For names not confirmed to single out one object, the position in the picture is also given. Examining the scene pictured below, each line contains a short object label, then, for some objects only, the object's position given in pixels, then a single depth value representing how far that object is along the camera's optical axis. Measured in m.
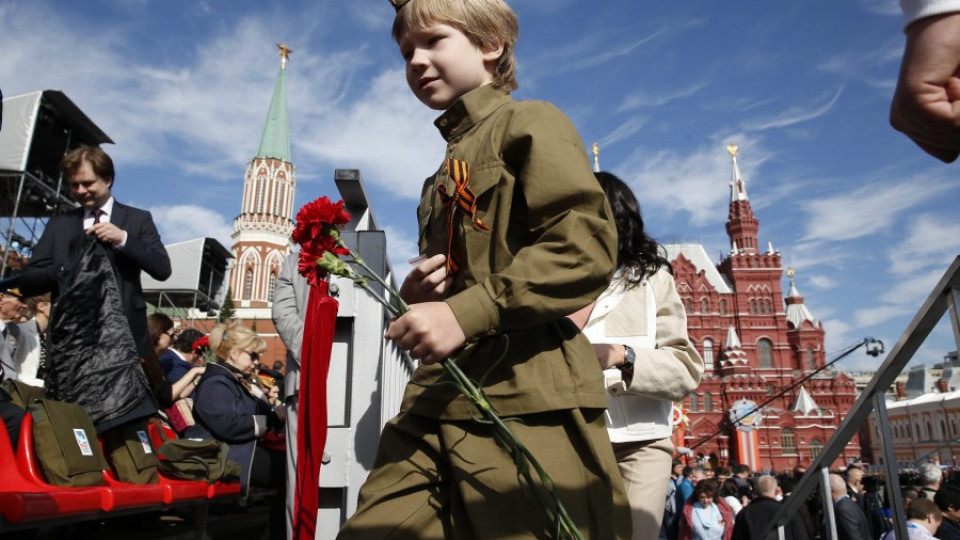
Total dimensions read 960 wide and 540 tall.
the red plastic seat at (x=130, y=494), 2.46
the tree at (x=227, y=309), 41.68
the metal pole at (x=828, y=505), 2.59
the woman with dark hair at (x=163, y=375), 3.97
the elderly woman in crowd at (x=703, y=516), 8.09
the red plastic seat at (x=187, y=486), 2.95
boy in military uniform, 1.24
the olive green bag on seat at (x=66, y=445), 2.31
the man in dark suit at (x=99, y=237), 3.10
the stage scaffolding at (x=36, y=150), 20.48
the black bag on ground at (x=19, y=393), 2.44
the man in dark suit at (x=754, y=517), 6.36
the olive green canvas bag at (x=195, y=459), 3.17
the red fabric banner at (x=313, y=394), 2.38
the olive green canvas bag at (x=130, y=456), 2.82
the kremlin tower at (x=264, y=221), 61.94
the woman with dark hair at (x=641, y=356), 2.15
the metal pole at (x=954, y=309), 1.65
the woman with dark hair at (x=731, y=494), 10.44
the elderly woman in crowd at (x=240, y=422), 4.01
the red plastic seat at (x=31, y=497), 1.90
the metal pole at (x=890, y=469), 1.98
